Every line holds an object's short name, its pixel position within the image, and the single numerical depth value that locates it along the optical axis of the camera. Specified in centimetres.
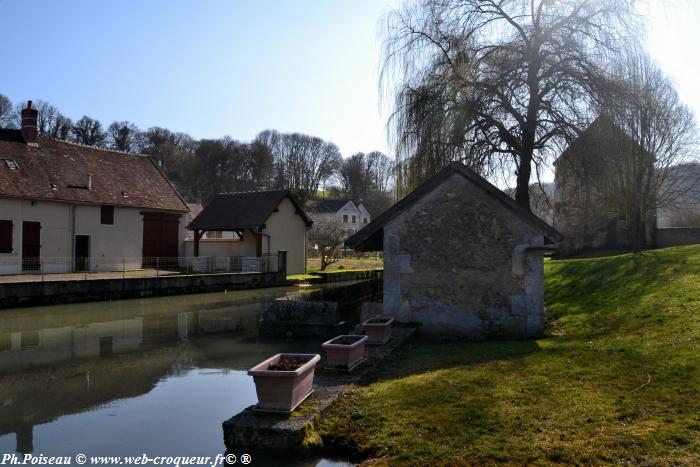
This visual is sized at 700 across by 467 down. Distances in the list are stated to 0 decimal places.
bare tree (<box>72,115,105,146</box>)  4866
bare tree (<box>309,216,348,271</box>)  3592
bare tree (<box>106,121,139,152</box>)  5281
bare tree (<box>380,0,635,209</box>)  1266
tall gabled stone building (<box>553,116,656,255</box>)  1219
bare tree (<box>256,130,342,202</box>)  6103
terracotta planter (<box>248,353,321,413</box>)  523
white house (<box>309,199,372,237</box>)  6319
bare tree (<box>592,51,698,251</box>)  1220
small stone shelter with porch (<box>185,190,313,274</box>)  3019
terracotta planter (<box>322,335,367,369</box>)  699
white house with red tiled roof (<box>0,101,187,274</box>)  2298
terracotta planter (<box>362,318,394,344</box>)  888
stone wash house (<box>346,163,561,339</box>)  964
